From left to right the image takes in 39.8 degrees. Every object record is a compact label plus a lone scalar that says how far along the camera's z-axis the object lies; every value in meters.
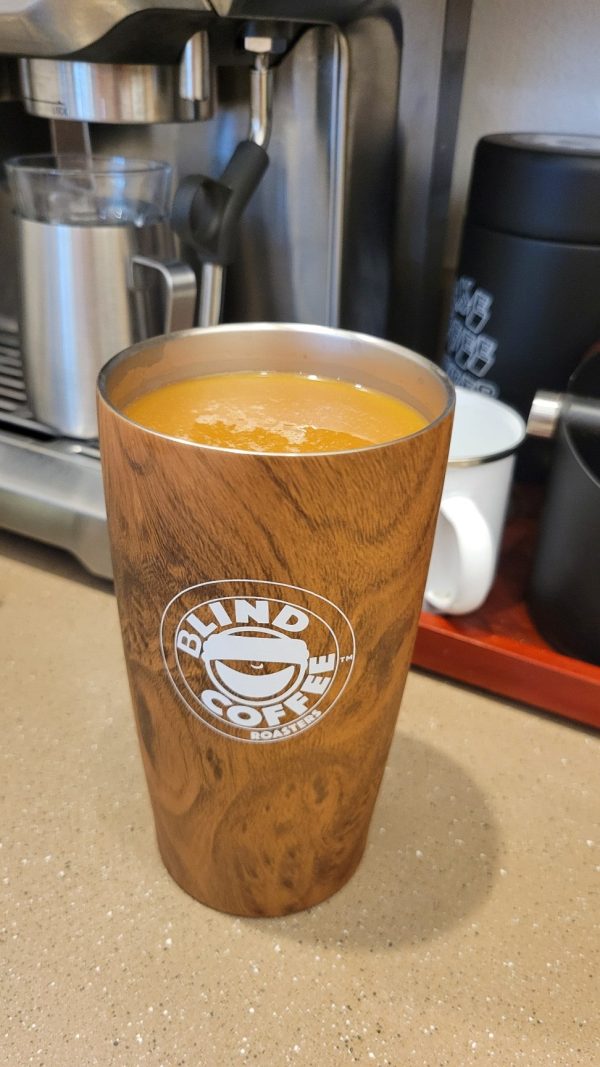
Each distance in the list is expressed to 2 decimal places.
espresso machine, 0.43
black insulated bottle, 0.49
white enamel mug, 0.43
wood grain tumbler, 0.24
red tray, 0.44
